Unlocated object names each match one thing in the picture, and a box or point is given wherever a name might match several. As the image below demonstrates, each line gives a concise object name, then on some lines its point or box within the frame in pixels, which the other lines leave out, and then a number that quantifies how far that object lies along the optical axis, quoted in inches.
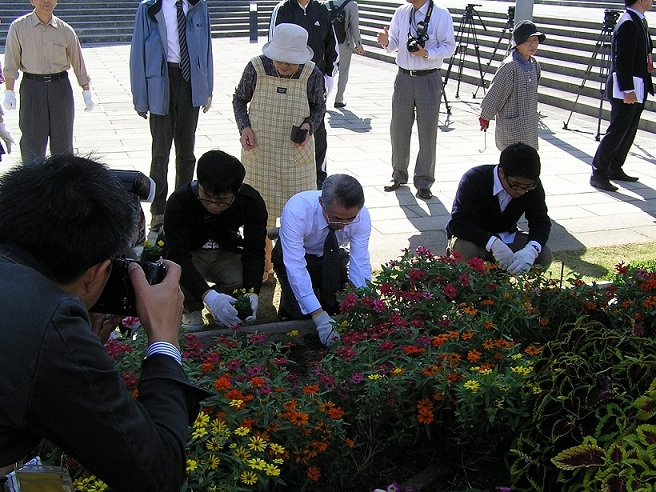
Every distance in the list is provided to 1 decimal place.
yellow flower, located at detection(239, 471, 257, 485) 92.0
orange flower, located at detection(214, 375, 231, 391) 103.1
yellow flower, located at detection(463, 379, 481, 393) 109.7
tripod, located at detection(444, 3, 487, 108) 482.9
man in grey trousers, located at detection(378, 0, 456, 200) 283.3
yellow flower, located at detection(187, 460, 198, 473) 90.7
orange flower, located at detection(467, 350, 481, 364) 120.0
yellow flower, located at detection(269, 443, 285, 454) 96.2
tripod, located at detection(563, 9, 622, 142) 375.9
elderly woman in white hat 215.6
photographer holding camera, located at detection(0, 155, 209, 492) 56.3
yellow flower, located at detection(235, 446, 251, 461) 95.1
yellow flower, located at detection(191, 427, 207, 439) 95.0
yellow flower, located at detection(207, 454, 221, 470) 92.6
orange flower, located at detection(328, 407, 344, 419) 105.0
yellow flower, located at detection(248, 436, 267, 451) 95.6
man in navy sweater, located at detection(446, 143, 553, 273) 187.0
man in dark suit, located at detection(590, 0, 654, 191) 292.0
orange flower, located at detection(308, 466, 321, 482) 99.7
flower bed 98.1
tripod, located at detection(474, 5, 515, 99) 462.9
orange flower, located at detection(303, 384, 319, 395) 108.5
